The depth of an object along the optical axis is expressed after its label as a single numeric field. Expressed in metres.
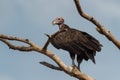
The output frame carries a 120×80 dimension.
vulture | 19.92
